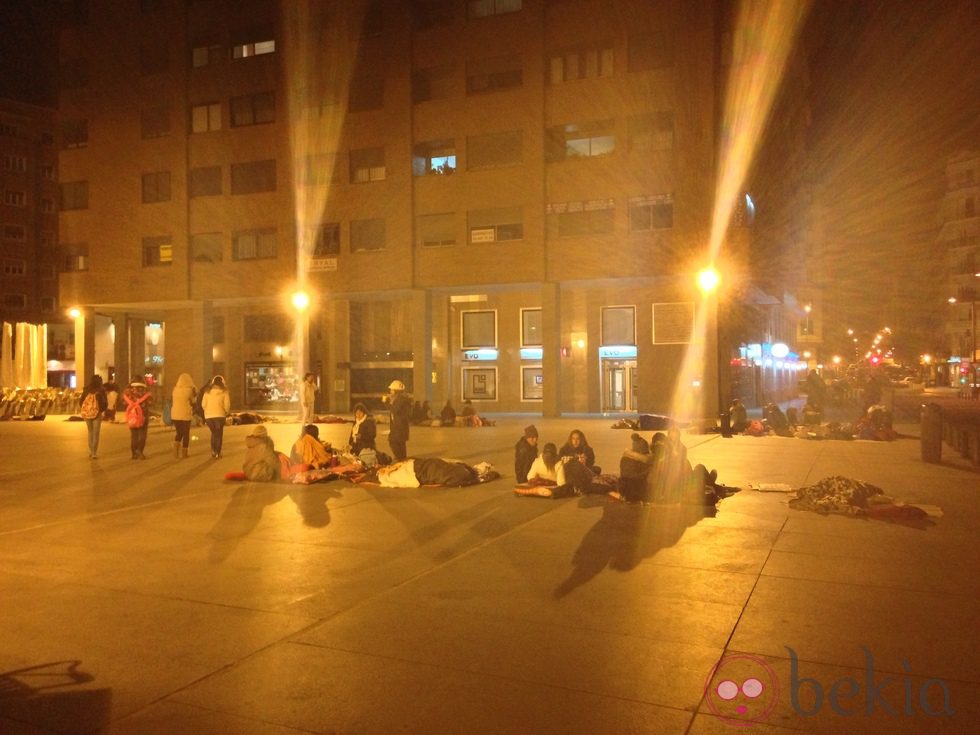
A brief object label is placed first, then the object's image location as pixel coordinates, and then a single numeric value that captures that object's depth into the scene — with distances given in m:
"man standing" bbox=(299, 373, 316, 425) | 23.69
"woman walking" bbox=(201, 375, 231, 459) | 17.23
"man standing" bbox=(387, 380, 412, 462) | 15.71
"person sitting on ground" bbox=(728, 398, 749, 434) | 23.58
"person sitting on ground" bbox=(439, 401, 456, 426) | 28.94
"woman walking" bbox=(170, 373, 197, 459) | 17.41
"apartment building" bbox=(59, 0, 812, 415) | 32.50
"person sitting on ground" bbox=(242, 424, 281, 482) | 13.48
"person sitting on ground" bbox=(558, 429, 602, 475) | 12.55
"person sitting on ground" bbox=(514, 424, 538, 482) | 12.71
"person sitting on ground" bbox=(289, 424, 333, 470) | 13.81
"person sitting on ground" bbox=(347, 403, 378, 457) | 14.57
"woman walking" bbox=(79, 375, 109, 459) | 17.06
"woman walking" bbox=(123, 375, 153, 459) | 17.09
